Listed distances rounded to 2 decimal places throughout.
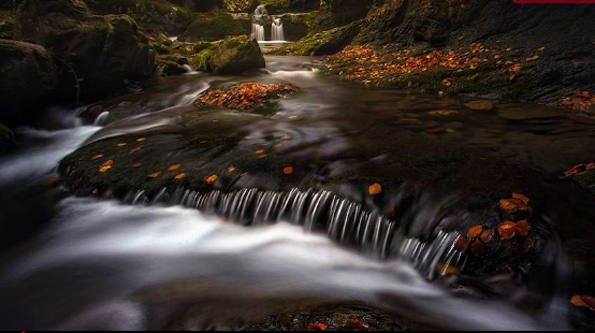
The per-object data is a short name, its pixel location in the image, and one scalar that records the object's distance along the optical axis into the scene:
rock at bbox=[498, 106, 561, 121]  5.20
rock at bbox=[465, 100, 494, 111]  5.94
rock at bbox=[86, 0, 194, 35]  19.59
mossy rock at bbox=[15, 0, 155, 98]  7.88
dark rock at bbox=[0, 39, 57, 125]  6.44
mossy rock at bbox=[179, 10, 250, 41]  23.05
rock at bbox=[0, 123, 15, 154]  6.04
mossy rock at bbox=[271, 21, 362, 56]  13.84
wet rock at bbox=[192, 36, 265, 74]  11.23
